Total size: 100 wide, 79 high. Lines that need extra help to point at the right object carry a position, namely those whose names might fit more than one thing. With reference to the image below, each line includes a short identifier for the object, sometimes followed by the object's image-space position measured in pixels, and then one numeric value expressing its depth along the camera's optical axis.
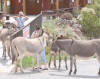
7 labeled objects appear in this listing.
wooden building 43.34
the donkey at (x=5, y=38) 18.77
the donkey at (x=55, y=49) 16.05
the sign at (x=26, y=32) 19.08
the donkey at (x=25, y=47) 15.63
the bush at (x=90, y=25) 30.06
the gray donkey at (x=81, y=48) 15.31
